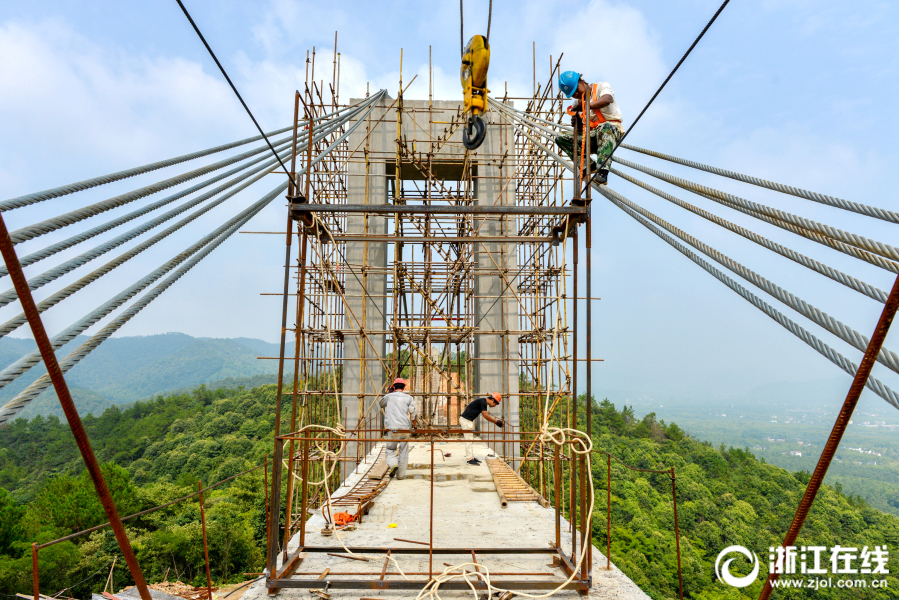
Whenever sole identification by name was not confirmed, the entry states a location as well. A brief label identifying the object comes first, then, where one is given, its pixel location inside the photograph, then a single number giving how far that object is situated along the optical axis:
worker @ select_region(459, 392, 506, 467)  7.74
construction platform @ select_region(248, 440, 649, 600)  3.71
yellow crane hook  5.19
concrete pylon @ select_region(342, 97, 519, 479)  12.84
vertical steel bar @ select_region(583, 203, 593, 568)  3.58
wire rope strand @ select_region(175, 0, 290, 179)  2.67
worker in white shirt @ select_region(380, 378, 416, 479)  7.32
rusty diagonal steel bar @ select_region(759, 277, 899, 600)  1.57
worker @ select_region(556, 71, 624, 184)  4.82
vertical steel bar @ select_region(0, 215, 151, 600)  1.43
